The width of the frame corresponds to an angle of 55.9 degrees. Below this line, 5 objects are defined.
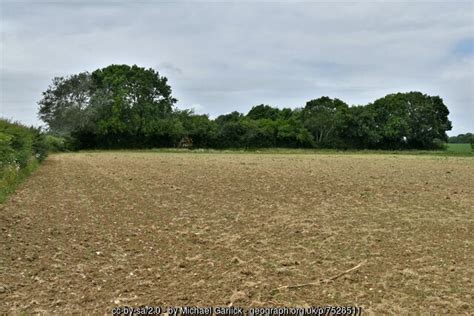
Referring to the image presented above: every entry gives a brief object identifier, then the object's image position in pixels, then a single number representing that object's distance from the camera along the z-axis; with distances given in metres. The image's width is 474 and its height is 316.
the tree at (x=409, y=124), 66.50
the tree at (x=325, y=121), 68.31
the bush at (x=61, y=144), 46.11
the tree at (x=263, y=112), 82.23
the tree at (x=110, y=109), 57.03
